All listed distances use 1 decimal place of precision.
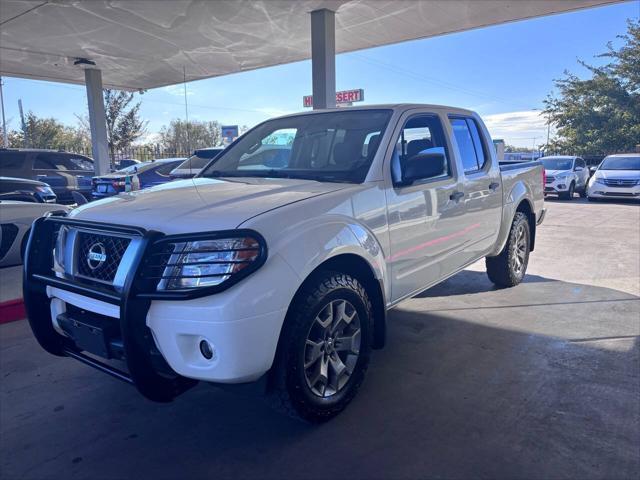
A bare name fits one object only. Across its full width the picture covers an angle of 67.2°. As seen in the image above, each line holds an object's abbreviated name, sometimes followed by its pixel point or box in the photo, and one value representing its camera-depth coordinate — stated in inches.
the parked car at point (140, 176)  366.6
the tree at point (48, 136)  1391.5
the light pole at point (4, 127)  1227.7
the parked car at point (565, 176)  661.9
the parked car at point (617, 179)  598.8
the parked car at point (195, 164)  317.8
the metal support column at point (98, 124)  626.5
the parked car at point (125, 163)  649.1
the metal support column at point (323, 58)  410.0
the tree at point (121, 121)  1037.2
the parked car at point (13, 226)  205.6
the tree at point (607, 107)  1128.2
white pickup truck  88.5
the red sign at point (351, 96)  1225.3
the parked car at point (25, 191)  287.5
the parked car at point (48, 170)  467.8
